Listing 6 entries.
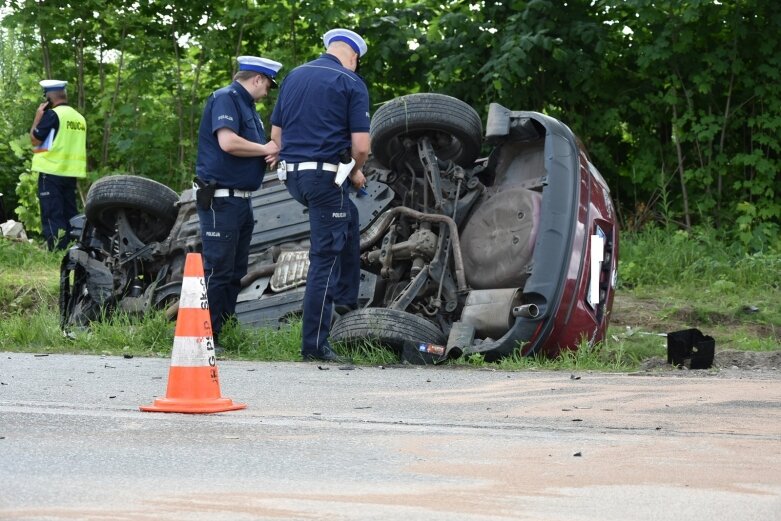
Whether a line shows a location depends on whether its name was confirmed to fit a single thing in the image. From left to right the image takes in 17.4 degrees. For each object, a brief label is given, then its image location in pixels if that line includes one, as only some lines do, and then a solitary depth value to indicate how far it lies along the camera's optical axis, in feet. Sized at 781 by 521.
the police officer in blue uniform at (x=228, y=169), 48.65
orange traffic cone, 33.18
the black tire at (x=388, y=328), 45.69
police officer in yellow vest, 79.78
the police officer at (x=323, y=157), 46.07
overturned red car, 46.11
